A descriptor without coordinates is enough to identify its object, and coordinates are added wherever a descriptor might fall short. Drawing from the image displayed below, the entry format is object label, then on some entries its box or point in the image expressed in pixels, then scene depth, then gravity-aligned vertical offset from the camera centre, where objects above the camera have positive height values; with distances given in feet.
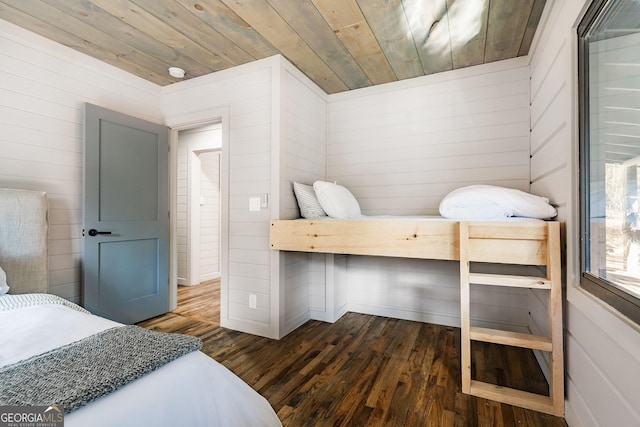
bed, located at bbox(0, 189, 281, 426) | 1.93 -1.27
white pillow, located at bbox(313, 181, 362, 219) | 7.63 +0.37
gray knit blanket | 1.90 -1.20
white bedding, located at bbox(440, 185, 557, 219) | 5.43 +0.19
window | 3.04 +0.77
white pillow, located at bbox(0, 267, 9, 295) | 4.76 -1.18
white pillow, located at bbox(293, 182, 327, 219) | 8.05 +0.30
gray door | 7.77 -0.09
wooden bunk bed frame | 4.90 -0.74
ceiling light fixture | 8.54 +4.25
